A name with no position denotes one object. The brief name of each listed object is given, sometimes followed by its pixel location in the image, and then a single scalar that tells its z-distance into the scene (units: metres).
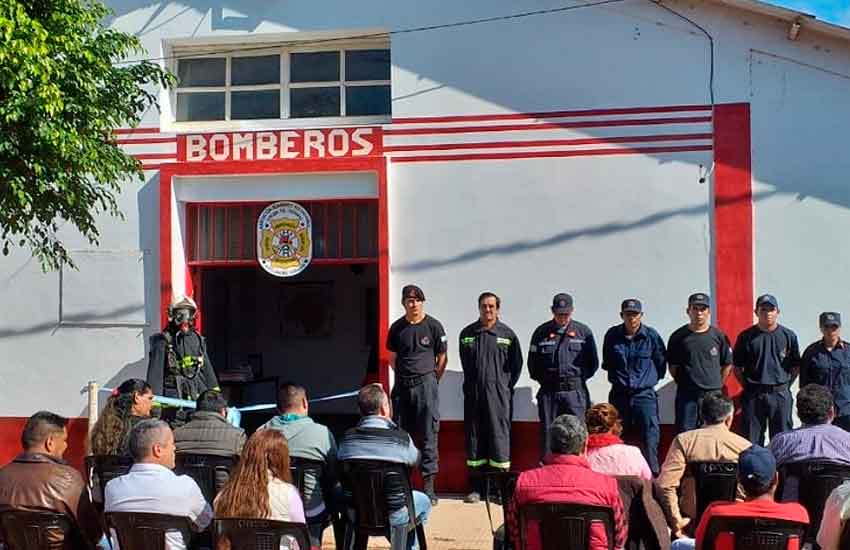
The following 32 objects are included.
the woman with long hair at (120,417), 6.06
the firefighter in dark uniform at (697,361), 8.04
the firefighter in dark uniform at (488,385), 8.46
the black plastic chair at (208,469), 5.81
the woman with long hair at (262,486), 4.66
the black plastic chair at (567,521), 4.54
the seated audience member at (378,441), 5.72
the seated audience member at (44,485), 4.93
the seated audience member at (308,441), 5.78
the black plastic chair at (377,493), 5.73
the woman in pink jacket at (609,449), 5.25
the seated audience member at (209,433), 5.90
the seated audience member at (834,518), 4.28
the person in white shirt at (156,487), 4.73
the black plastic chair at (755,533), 4.23
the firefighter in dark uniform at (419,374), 8.48
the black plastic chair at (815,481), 5.33
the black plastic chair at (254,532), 4.61
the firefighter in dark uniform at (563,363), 8.27
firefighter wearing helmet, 8.77
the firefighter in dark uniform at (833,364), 7.86
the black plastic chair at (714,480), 5.43
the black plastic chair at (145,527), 4.70
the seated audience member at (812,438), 5.41
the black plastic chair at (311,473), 5.74
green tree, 6.47
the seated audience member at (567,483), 4.57
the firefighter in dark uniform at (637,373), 8.10
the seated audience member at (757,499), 4.28
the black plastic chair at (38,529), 4.92
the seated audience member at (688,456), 5.43
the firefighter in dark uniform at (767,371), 7.97
